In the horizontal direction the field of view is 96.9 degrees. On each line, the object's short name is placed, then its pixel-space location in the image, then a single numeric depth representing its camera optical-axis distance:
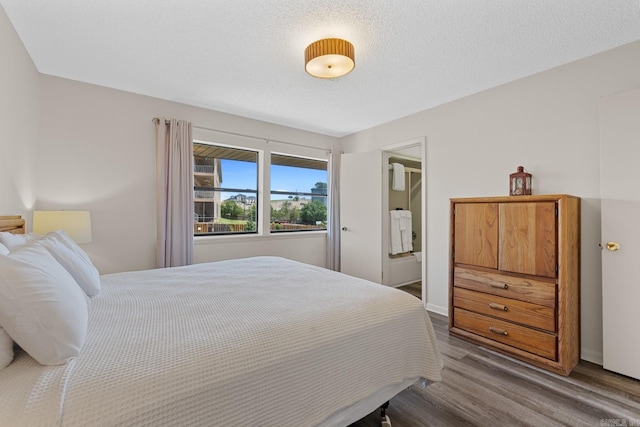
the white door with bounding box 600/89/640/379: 2.05
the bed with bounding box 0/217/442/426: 0.84
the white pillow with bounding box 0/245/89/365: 0.91
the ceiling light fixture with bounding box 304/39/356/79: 1.90
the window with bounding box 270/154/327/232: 4.30
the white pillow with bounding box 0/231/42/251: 1.39
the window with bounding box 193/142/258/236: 3.60
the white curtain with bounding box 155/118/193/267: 3.12
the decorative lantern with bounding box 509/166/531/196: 2.58
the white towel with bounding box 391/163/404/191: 4.89
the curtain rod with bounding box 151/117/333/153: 3.14
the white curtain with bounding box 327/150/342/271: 4.57
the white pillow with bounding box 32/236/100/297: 1.48
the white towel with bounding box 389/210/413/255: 4.59
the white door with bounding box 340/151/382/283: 4.07
